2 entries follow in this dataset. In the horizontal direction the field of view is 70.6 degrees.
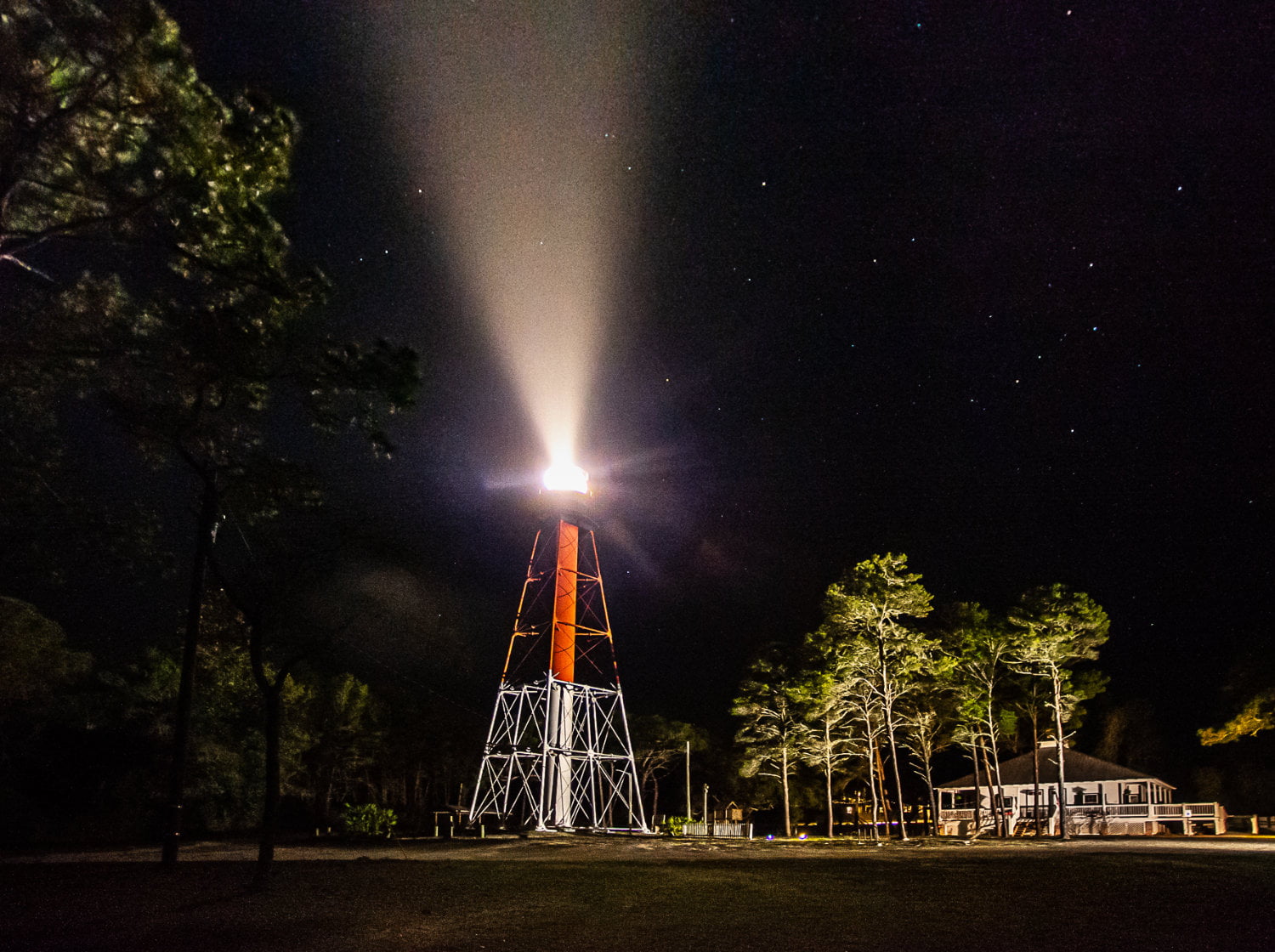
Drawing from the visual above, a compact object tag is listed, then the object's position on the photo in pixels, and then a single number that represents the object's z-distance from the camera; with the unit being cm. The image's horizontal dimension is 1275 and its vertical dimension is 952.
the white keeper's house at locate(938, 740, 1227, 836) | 4334
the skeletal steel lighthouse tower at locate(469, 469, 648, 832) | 3891
